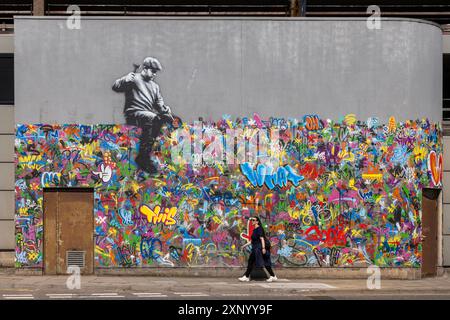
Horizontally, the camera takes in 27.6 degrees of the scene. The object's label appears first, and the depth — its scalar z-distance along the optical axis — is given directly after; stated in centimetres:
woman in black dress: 2322
